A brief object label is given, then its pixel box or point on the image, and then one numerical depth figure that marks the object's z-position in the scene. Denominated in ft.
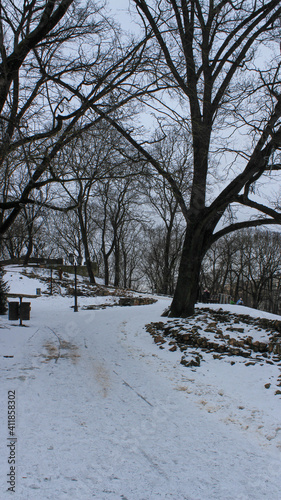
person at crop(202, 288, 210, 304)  80.28
